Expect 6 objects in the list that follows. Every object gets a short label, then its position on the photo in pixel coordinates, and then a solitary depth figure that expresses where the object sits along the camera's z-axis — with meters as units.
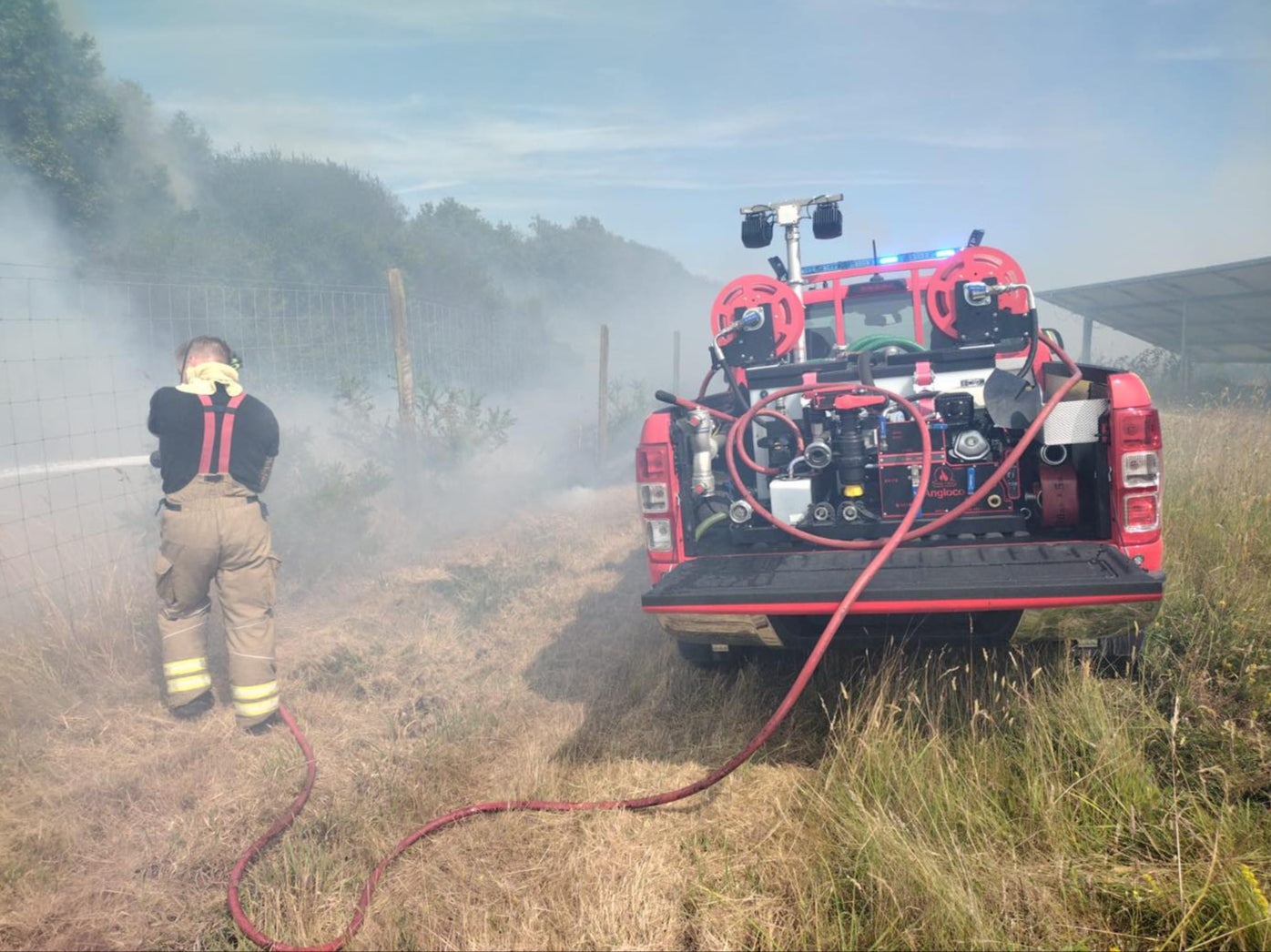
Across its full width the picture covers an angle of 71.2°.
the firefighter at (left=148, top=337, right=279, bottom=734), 4.31
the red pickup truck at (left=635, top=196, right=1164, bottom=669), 3.05
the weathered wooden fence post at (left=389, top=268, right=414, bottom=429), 8.33
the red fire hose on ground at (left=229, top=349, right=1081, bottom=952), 2.71
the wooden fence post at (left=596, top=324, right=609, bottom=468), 12.31
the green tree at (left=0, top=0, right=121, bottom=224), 17.50
